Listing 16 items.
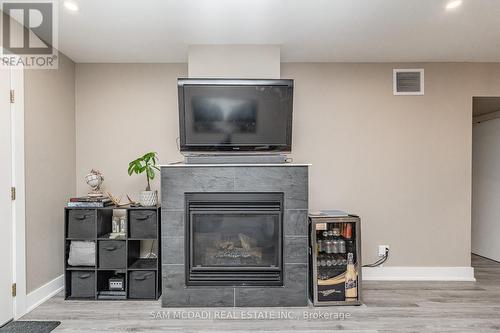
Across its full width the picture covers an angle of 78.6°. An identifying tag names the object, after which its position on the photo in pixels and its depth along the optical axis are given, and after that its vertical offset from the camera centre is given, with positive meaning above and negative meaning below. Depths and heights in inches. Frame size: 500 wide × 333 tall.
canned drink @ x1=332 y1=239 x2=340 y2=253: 112.1 -30.6
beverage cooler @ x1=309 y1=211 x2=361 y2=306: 107.8 -34.5
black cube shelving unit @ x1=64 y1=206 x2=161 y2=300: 112.9 -34.0
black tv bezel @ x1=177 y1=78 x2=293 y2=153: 110.3 +14.8
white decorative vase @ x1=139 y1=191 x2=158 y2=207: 117.4 -13.7
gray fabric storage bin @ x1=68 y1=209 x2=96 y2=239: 113.2 -23.2
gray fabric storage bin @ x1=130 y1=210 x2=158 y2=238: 114.1 -22.3
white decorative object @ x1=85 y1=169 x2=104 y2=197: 121.2 -7.0
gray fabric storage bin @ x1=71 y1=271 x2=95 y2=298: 113.7 -45.0
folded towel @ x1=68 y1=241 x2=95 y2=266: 112.8 -33.9
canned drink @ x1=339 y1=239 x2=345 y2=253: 112.3 -30.3
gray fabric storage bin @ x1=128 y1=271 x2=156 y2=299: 112.9 -45.0
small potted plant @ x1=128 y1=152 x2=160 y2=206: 114.8 -4.4
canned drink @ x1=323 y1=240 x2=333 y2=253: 111.9 -30.2
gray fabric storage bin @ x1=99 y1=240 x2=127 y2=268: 113.0 -34.3
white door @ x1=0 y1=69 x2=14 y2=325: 92.5 -12.1
